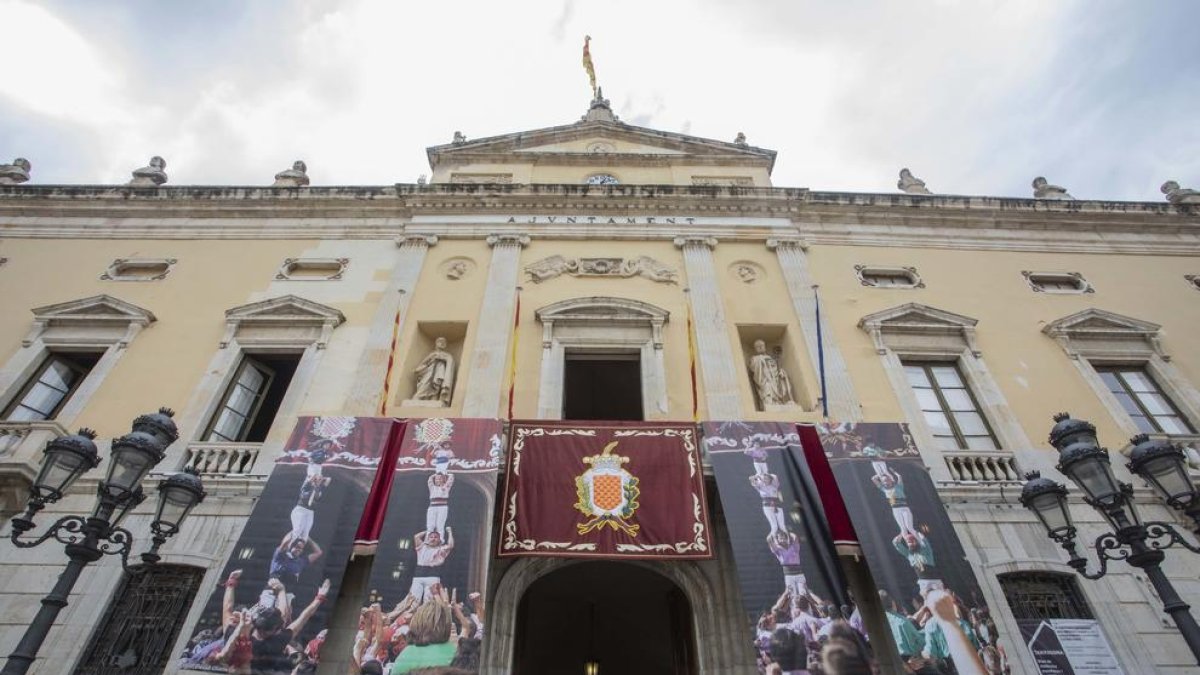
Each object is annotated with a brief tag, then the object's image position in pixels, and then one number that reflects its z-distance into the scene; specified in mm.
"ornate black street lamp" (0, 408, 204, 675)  5570
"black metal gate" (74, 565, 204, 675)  7438
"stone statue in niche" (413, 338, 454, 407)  10102
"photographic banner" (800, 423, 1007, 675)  7027
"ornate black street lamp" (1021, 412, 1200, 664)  5598
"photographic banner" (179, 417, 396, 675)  6863
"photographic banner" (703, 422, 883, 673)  6992
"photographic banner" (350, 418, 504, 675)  6844
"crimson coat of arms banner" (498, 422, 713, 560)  7785
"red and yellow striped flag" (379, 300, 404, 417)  9755
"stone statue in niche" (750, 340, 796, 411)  10133
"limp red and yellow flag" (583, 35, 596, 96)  17816
